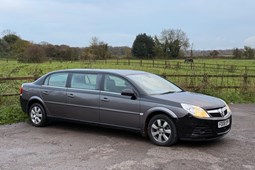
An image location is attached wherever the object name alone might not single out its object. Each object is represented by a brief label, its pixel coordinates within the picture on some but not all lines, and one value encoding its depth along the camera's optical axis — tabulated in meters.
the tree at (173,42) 71.69
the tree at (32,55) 60.78
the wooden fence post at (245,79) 14.94
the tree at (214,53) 67.31
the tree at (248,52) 63.34
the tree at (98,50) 74.36
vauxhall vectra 6.48
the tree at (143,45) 81.81
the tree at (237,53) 63.84
